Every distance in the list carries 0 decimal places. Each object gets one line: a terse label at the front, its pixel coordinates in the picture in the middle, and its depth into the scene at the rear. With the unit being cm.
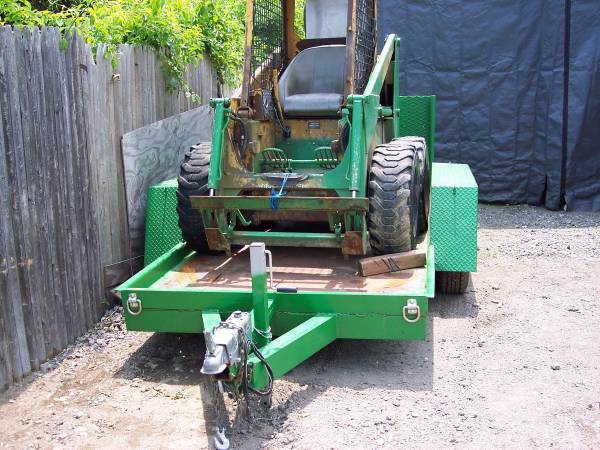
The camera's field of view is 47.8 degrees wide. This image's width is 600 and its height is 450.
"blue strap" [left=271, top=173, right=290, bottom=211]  505
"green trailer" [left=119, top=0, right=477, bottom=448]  439
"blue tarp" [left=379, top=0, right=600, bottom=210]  981
